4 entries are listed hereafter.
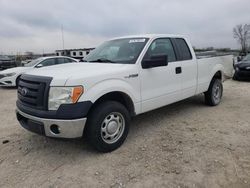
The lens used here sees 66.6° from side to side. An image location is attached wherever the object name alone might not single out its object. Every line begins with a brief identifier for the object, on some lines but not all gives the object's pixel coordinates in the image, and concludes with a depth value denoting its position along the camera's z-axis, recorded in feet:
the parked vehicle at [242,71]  29.07
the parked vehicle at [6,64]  45.00
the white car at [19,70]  27.82
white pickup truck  8.47
